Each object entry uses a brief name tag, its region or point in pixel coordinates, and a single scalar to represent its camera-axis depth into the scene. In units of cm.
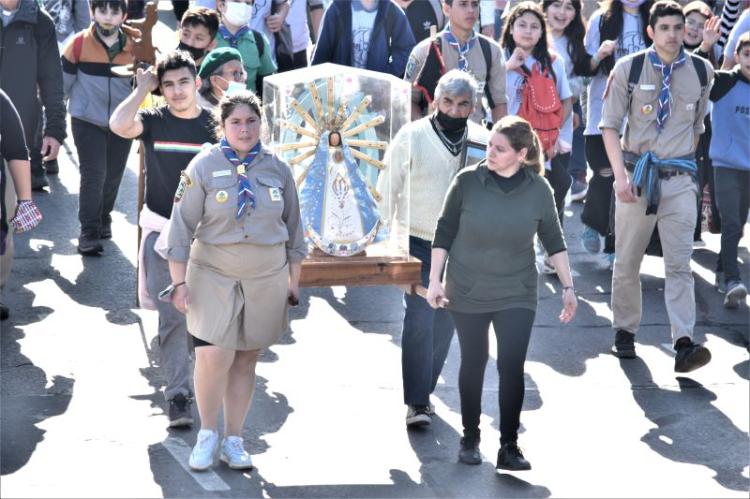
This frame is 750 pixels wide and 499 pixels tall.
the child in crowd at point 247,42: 1821
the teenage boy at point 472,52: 1697
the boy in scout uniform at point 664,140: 1646
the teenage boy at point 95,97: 1930
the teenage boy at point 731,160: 1921
